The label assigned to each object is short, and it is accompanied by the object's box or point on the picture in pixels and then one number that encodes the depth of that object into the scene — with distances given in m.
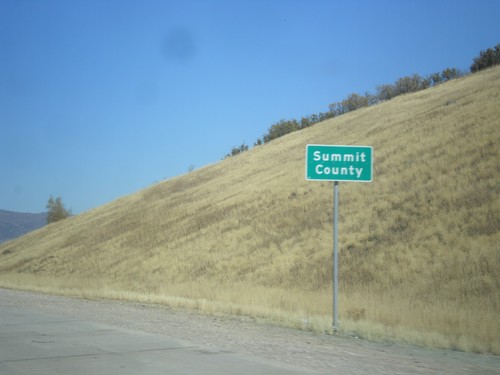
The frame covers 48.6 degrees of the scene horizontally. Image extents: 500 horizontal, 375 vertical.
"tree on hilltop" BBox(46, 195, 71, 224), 92.44
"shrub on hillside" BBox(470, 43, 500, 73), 67.06
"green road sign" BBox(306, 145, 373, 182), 12.84
